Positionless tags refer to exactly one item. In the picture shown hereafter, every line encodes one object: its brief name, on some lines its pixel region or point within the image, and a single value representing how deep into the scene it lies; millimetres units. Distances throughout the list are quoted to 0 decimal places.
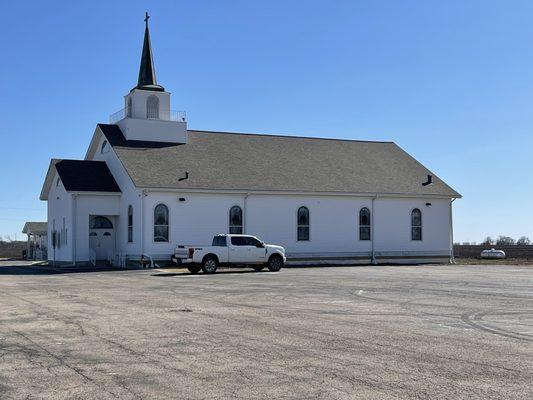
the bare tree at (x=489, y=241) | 129000
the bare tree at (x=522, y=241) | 128312
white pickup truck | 31205
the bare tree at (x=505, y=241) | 125412
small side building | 60625
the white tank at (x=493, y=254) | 67781
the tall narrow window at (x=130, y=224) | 38875
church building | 38562
